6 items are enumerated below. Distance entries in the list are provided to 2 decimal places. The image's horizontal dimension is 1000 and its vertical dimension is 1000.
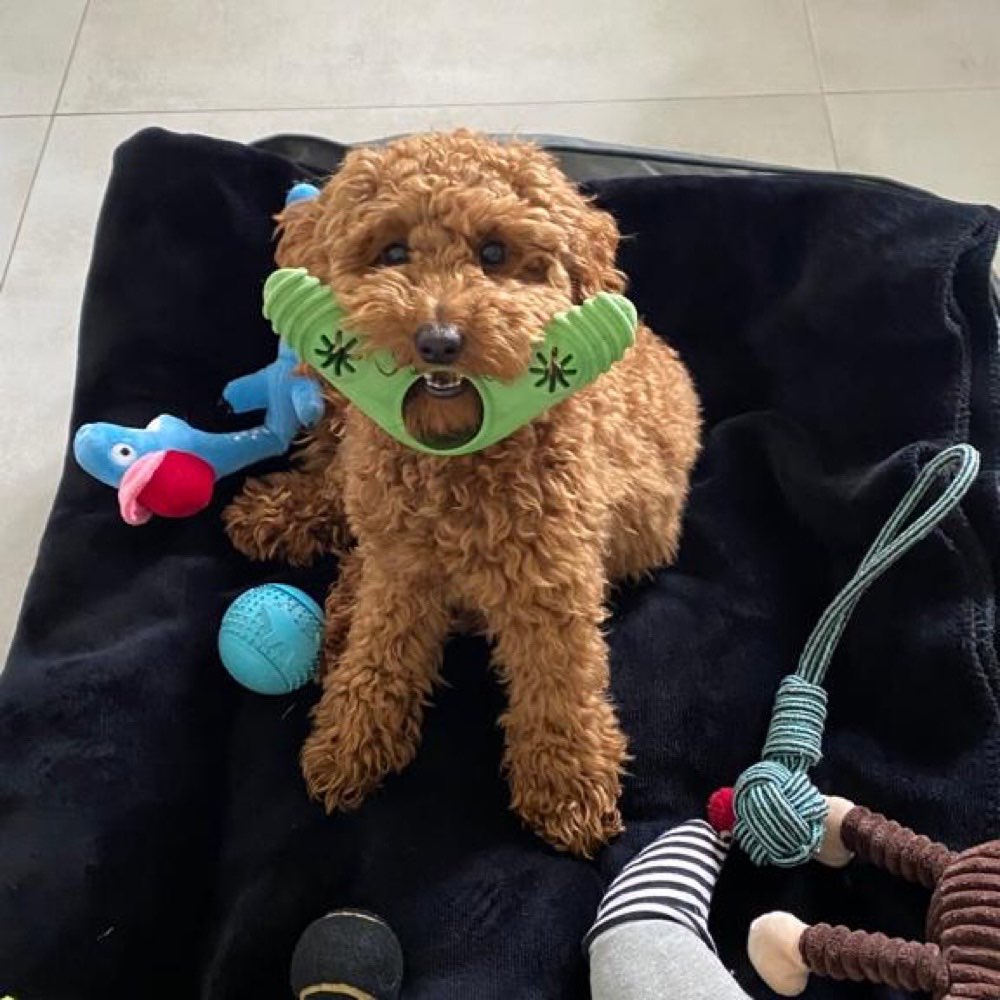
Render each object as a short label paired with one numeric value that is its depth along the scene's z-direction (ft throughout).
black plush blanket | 3.75
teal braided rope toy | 3.62
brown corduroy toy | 3.02
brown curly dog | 3.14
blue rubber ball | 4.14
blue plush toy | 4.37
